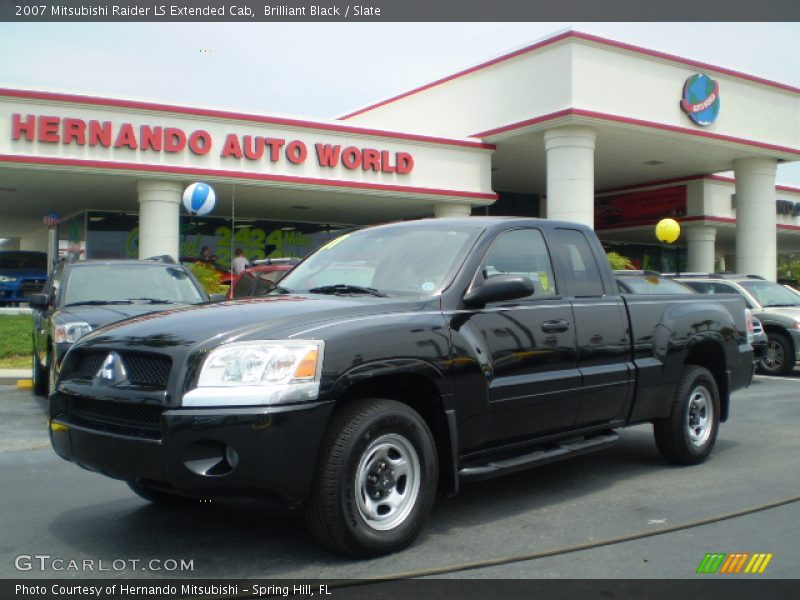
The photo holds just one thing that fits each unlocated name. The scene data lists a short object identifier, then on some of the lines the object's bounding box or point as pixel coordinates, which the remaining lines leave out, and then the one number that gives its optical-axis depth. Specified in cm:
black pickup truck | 389
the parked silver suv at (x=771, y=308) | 1359
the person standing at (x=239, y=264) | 2075
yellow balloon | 2238
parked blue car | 2450
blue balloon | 1852
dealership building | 2008
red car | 1277
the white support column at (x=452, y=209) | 2483
